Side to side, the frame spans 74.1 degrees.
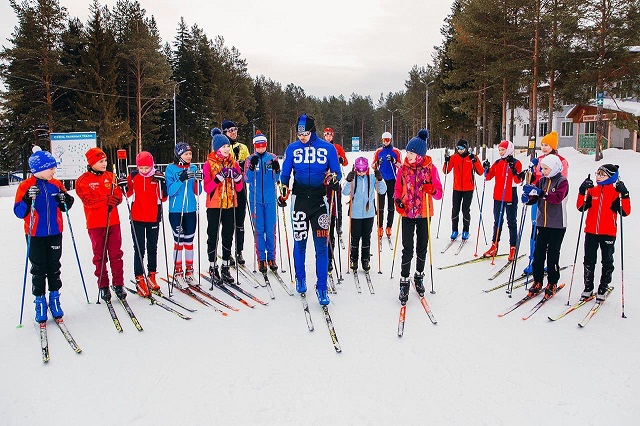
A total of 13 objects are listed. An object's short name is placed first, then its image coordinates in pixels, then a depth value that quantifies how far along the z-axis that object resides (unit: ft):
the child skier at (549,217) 16.98
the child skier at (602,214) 16.17
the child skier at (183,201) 18.75
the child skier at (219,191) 19.12
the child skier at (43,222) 14.46
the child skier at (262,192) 20.33
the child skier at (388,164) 27.22
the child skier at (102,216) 16.26
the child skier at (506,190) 22.71
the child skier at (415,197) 17.31
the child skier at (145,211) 17.88
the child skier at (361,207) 20.79
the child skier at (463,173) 25.57
